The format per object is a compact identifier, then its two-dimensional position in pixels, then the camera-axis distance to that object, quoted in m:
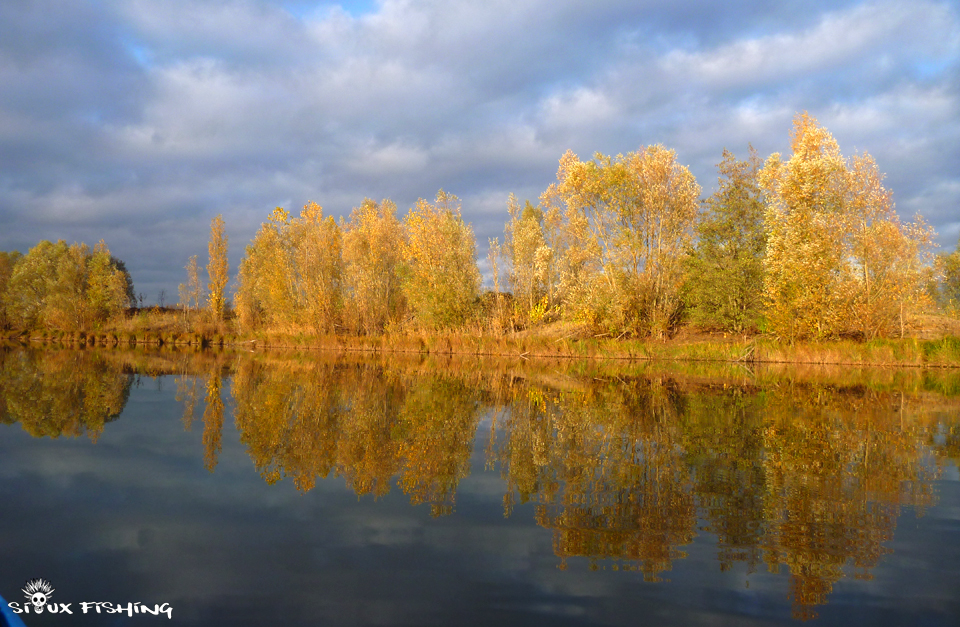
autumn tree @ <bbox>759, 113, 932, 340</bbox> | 28.75
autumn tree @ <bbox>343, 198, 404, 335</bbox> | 43.03
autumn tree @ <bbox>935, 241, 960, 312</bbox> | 28.34
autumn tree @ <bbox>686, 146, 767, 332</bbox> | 32.47
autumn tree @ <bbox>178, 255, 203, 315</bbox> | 52.84
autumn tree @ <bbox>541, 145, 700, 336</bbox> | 32.94
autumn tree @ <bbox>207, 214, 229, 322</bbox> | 53.50
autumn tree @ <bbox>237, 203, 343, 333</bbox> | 44.19
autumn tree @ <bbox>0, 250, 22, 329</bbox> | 54.81
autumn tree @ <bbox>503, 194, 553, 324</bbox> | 38.09
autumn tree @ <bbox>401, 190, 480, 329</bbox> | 37.25
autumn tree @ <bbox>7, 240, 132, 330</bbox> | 51.66
